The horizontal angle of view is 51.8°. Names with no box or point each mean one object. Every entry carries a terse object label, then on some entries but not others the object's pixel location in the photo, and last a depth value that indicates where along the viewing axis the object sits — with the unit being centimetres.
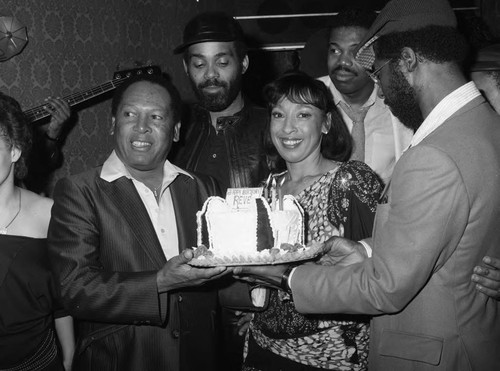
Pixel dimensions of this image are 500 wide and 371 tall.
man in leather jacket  335
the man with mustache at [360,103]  356
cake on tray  204
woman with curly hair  230
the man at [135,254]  221
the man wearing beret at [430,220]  171
